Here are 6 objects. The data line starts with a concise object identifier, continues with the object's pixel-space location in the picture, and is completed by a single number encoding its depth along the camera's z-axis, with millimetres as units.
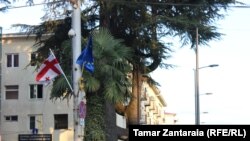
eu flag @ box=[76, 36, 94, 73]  18453
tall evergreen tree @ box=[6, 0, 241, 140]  30453
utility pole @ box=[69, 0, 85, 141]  17906
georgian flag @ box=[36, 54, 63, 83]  19281
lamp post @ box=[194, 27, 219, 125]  40119
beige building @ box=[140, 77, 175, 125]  81988
